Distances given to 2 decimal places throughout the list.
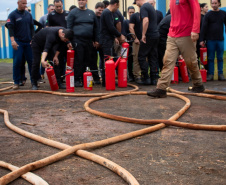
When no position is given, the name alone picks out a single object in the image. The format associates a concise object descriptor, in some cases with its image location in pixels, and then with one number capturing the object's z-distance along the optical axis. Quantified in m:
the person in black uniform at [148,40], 7.81
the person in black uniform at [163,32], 8.48
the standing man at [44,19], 10.49
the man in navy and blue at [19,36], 8.04
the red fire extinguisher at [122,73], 7.62
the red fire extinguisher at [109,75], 7.32
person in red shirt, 6.00
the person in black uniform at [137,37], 8.49
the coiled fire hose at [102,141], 2.65
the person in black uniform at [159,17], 9.57
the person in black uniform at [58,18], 8.60
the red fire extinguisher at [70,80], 7.25
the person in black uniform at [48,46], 7.17
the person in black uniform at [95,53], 8.38
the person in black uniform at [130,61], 9.12
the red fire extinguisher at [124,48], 7.62
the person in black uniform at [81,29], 7.94
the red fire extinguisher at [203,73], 8.31
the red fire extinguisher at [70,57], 7.82
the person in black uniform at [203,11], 9.10
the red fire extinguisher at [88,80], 7.46
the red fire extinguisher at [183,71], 8.53
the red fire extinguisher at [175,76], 8.36
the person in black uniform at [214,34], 8.70
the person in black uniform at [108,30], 7.46
